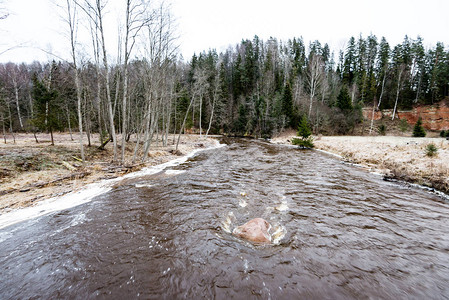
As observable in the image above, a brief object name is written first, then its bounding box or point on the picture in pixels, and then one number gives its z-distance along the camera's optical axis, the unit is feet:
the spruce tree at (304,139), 72.32
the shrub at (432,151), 33.17
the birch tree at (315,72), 108.59
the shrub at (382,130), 105.99
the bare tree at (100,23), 32.40
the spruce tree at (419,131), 88.24
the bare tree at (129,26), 34.22
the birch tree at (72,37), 32.79
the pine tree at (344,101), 114.62
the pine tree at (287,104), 120.98
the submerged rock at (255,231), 14.56
